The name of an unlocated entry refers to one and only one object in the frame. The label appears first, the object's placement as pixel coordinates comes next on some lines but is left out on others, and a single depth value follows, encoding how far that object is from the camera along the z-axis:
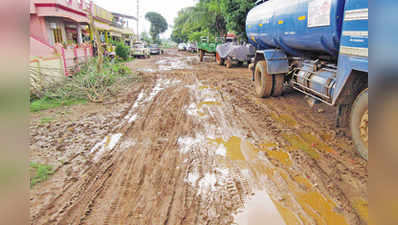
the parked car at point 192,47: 37.62
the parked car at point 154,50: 34.38
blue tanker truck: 3.92
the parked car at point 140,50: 27.23
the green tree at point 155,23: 81.00
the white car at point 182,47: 46.33
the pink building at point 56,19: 13.39
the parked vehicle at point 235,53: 15.83
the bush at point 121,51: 21.25
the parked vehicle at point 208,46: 21.17
